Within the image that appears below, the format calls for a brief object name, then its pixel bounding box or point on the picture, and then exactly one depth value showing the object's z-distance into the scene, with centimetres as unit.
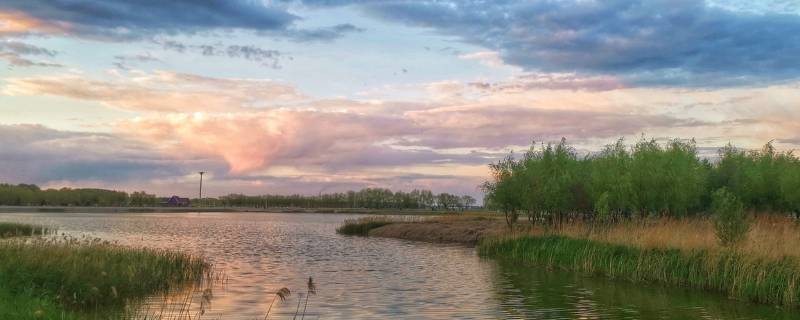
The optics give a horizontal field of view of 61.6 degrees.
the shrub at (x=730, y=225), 3102
